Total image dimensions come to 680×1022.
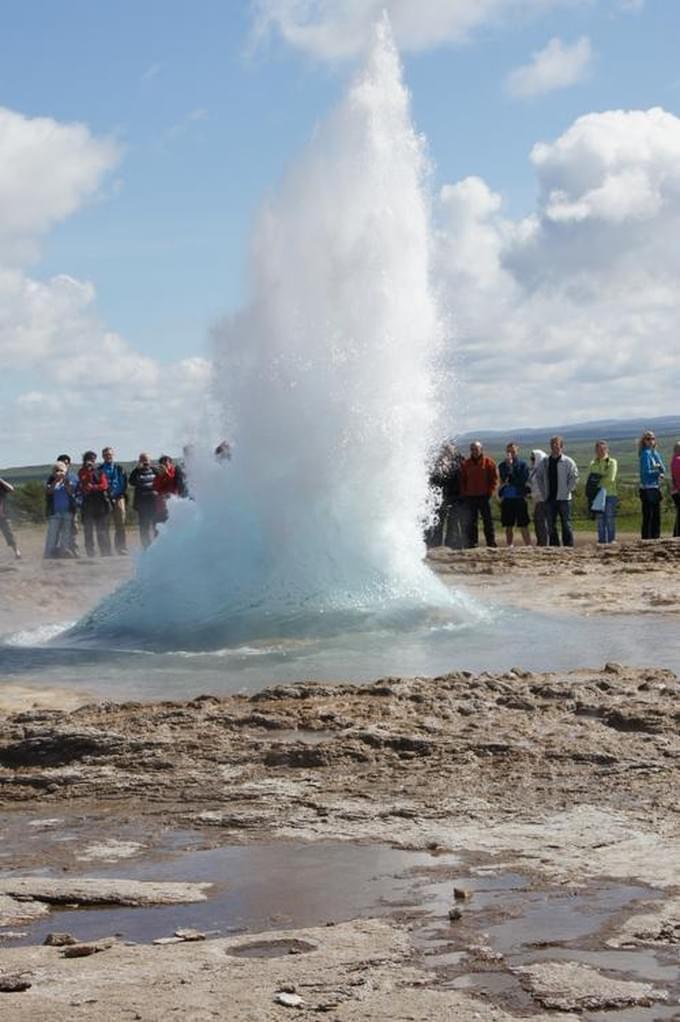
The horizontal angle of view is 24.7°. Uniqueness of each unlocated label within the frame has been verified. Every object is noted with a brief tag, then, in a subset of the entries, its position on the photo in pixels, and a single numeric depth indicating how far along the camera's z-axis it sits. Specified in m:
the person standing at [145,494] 20.94
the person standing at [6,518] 21.33
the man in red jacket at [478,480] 20.30
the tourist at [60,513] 21.12
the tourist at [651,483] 20.25
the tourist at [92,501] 21.44
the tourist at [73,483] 21.39
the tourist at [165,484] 20.28
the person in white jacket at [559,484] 19.91
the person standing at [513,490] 20.89
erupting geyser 14.01
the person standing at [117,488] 21.75
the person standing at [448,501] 20.47
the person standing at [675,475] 20.52
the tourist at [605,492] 20.28
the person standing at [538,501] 20.50
